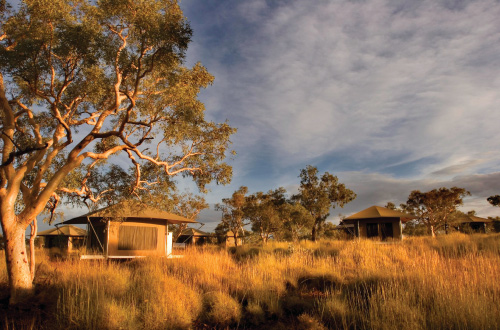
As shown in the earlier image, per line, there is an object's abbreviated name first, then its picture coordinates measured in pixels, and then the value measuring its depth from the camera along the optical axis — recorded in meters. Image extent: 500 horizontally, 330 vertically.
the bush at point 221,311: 7.44
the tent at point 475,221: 41.19
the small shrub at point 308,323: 6.53
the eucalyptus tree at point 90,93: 8.78
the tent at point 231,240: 43.09
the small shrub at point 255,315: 7.61
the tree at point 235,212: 37.34
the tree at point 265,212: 35.44
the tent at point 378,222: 30.11
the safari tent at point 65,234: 34.91
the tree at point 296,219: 33.06
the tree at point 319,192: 34.22
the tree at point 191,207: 35.72
